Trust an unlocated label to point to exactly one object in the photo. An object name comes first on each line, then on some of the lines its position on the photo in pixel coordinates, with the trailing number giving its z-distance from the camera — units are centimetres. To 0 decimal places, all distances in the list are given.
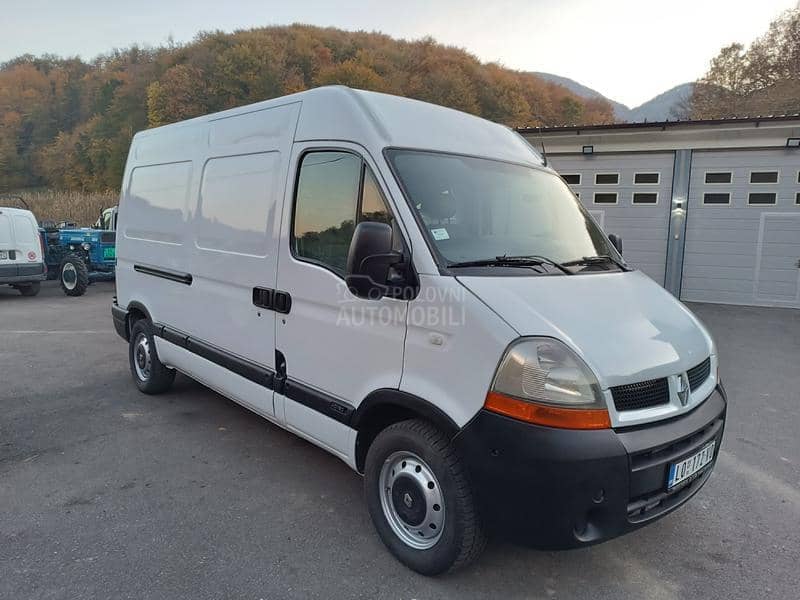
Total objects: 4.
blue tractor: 1343
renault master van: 211
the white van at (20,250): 1128
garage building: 1067
